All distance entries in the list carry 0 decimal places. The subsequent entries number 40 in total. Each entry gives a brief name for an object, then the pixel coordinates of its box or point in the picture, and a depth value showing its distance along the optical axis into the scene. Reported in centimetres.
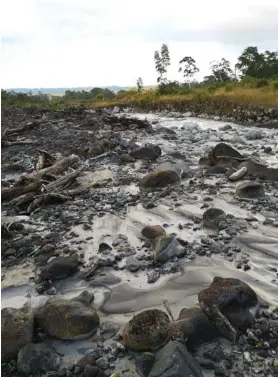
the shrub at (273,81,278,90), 2432
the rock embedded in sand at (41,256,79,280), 457
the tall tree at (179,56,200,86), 5316
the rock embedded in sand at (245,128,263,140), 1395
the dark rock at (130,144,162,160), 1100
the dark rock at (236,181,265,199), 696
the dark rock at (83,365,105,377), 291
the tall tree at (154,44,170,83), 5744
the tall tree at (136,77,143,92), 6356
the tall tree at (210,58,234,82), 5075
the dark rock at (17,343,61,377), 301
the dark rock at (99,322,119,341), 346
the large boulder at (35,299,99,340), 341
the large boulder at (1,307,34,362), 320
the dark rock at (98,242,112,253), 525
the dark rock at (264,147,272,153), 1110
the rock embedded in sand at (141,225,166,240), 548
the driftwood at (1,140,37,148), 1413
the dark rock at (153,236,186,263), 478
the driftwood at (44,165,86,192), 782
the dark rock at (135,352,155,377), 297
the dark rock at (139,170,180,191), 801
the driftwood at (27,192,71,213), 708
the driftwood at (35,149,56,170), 952
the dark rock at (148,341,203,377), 275
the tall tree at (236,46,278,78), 3853
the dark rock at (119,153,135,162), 1076
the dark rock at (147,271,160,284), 438
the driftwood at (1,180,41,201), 766
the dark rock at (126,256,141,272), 466
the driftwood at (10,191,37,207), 725
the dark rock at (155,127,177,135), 1661
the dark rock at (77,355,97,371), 305
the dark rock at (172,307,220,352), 322
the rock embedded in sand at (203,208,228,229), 572
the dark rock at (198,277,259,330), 340
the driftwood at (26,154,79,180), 840
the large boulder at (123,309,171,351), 316
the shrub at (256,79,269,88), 2691
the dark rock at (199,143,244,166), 964
